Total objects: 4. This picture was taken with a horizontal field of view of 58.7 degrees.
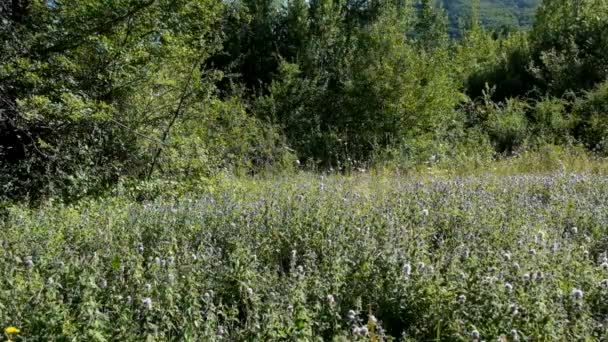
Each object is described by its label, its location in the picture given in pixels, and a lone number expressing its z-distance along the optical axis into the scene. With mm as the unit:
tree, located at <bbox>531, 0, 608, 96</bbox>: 16766
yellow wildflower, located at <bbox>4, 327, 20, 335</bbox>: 2369
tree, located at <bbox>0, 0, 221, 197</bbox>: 6477
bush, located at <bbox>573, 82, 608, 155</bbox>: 11445
